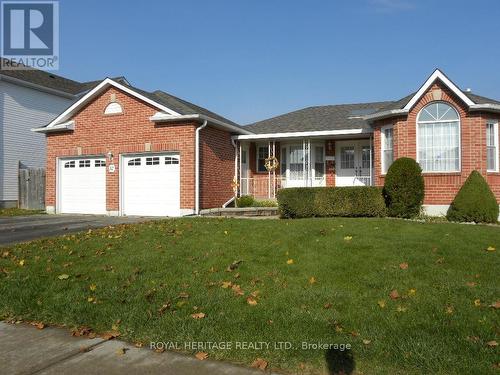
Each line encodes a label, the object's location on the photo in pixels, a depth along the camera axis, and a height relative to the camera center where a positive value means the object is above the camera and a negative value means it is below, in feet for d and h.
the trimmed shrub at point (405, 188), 41.29 +0.16
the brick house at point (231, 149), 45.11 +4.90
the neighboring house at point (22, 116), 71.61 +12.71
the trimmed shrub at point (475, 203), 39.29 -1.20
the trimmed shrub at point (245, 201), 54.34 -1.31
